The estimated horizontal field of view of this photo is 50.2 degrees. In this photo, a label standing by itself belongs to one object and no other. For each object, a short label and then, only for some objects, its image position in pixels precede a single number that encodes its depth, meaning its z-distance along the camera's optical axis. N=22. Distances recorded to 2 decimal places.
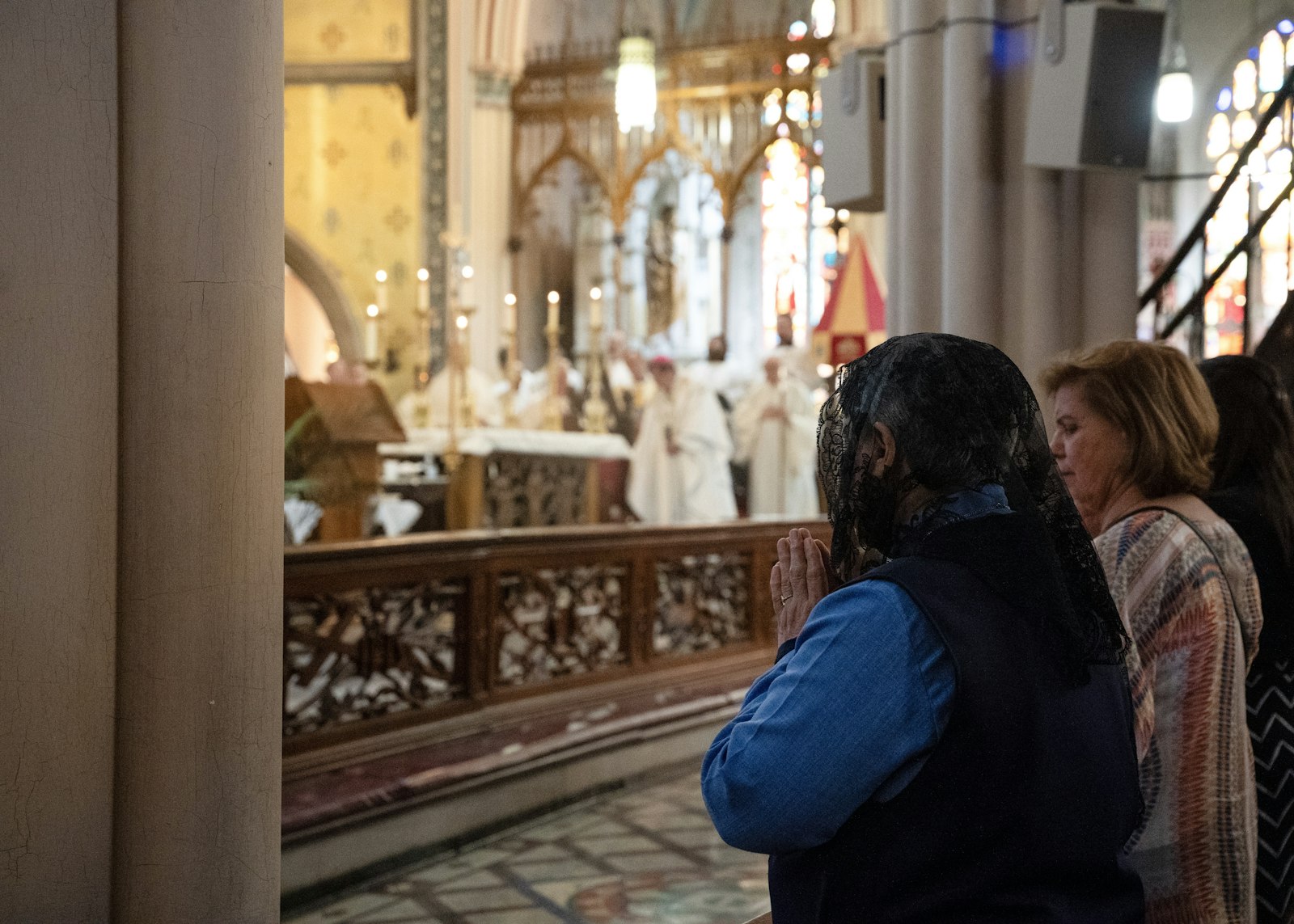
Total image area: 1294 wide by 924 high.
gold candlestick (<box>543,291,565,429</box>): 9.66
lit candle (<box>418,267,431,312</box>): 8.21
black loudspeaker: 4.08
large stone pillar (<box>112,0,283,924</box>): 1.90
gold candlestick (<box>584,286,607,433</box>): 8.78
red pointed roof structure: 6.24
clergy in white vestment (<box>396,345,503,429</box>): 8.50
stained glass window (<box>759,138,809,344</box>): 13.41
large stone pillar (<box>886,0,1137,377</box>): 4.36
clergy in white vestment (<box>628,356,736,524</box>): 10.54
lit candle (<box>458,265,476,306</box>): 11.97
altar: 8.27
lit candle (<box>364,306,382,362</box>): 7.45
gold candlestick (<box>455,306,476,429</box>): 8.34
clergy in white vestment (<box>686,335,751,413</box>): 12.27
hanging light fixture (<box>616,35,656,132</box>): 10.73
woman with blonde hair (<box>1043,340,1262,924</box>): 2.02
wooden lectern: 6.80
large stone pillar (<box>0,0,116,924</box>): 1.78
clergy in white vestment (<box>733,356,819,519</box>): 11.09
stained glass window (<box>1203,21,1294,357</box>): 15.39
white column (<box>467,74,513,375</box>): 13.20
